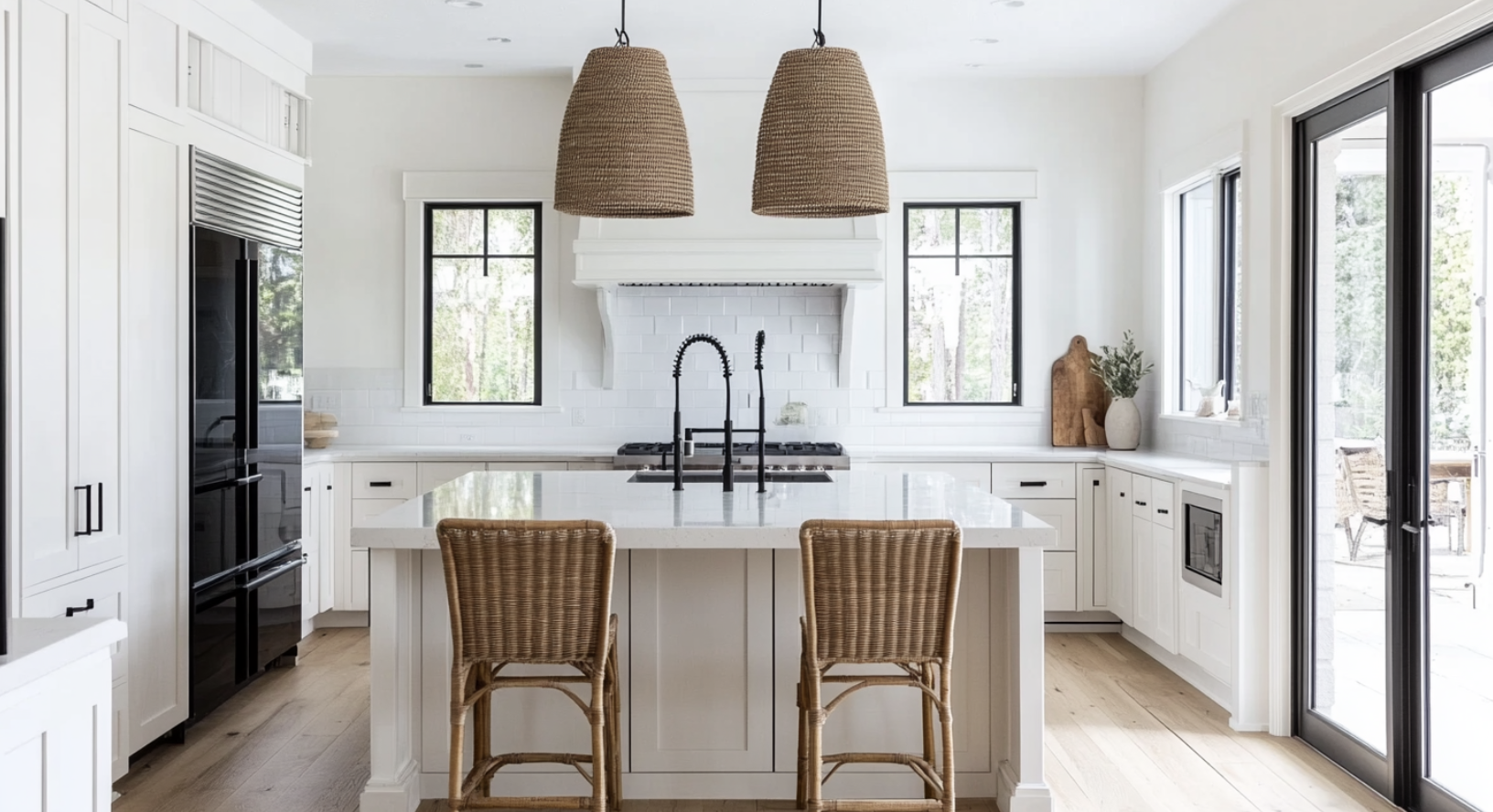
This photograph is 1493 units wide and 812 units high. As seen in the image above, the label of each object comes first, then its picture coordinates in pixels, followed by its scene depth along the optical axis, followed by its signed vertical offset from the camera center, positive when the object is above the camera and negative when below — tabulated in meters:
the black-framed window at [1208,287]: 4.85 +0.59
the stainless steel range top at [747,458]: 5.11 -0.26
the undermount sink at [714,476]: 3.90 -0.27
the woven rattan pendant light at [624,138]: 2.76 +0.71
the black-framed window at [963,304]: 5.87 +0.57
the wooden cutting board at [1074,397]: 5.75 +0.05
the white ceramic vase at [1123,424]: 5.48 -0.09
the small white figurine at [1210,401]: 4.88 +0.03
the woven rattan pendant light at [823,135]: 2.70 +0.70
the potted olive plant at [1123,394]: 5.49 +0.07
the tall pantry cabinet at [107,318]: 2.97 +0.28
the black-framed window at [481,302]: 5.84 +0.58
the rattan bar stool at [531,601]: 2.52 -0.47
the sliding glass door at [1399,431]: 2.93 -0.08
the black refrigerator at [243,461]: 3.89 -0.22
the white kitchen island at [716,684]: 3.09 -0.83
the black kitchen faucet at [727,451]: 3.38 -0.15
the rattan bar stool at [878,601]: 2.50 -0.47
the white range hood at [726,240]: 5.23 +0.83
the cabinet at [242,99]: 3.91 +1.25
